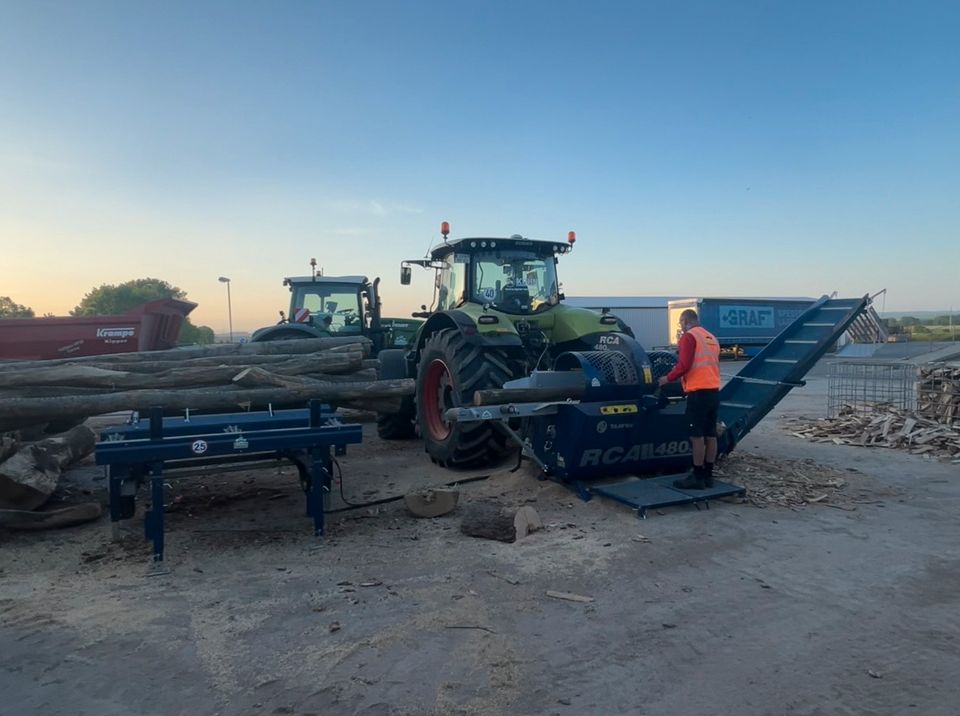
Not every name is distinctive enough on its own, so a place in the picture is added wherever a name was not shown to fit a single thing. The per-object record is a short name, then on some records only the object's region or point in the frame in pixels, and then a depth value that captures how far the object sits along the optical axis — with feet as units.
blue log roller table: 15.65
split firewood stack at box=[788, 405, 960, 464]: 28.01
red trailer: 40.40
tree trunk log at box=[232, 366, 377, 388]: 22.47
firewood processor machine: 19.69
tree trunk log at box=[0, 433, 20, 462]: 19.63
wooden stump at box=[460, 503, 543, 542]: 17.17
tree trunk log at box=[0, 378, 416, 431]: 19.97
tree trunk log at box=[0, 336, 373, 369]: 25.08
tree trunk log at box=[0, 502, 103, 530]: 17.51
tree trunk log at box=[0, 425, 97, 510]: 18.37
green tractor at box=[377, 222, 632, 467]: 23.57
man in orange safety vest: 19.61
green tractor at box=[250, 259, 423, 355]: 38.99
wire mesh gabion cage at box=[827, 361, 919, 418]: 34.99
